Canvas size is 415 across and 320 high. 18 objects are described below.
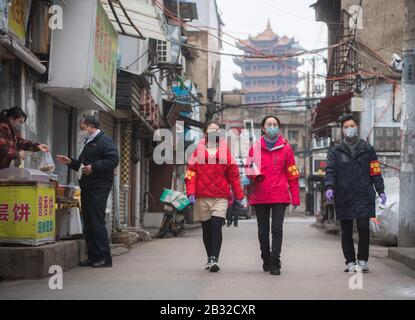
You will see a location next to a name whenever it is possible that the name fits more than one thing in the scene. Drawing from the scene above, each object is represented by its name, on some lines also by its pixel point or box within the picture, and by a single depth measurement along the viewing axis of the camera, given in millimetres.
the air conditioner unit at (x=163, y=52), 23281
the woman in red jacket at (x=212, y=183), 8828
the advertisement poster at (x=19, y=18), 9102
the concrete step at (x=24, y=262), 7605
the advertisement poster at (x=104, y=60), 11445
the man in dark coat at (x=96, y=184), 8930
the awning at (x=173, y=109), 27250
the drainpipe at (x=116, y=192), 15967
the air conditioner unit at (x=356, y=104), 20486
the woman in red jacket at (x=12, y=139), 8242
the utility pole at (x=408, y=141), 11641
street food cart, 7766
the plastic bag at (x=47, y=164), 9117
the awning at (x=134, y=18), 12437
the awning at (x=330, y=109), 21688
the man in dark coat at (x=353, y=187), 8617
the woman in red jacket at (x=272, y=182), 8586
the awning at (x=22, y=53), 8392
